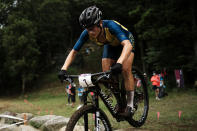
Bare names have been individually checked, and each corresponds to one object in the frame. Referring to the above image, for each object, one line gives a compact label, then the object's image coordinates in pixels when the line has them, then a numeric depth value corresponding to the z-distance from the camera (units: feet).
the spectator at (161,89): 42.19
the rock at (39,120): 18.31
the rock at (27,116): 25.81
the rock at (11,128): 18.70
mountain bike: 9.40
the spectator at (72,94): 39.65
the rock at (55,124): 15.98
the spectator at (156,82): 42.06
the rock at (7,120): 23.77
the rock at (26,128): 17.81
